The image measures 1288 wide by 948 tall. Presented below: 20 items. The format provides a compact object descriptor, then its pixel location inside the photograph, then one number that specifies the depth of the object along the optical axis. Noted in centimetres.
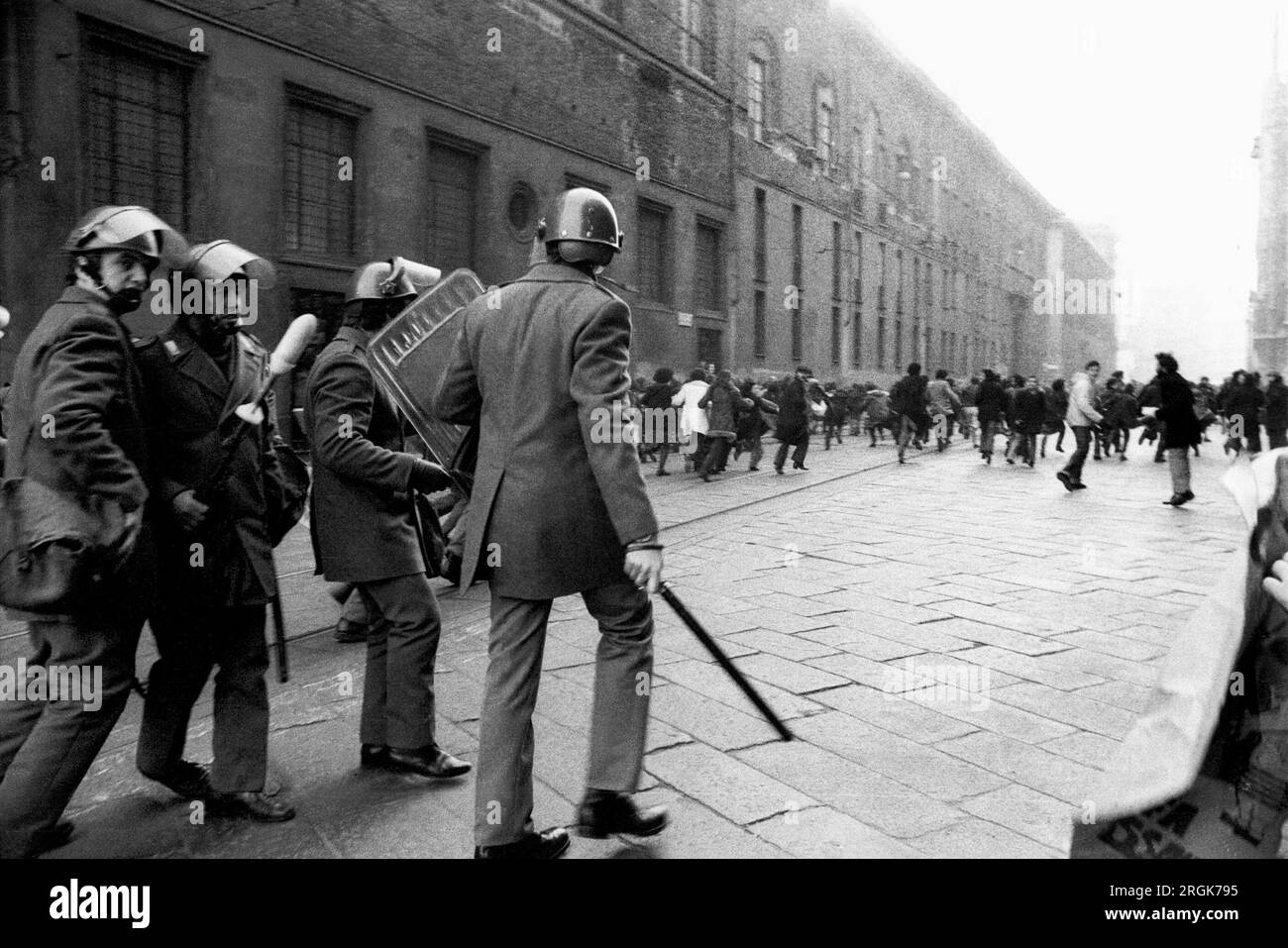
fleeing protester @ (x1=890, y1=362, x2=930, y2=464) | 1545
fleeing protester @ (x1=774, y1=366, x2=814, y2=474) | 1308
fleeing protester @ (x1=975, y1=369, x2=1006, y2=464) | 1527
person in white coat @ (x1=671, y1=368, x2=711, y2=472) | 1258
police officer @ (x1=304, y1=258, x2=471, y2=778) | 291
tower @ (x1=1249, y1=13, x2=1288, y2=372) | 3334
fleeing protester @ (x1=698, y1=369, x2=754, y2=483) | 1234
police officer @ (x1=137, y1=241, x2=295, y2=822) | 258
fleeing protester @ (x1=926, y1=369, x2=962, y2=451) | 1859
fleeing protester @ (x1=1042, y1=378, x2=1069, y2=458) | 1681
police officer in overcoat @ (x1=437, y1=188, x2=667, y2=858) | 230
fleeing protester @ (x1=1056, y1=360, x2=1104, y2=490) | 1098
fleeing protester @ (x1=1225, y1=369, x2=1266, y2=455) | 1583
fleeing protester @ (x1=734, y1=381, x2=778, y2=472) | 1424
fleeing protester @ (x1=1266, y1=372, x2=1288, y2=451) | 1611
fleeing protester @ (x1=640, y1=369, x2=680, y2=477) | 1338
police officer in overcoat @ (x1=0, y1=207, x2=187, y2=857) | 225
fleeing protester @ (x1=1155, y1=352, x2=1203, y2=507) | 938
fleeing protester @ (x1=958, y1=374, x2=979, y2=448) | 2295
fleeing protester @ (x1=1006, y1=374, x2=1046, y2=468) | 1455
